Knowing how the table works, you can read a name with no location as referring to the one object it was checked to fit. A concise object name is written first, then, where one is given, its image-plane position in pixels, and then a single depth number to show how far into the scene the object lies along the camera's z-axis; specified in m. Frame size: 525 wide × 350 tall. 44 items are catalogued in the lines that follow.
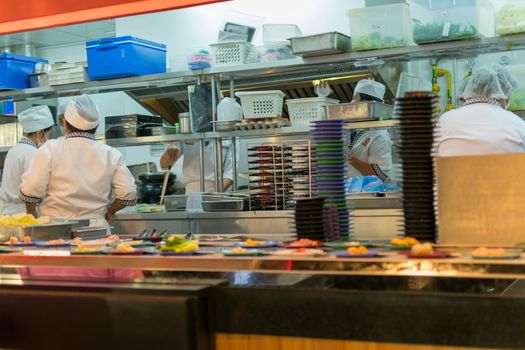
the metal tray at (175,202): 5.50
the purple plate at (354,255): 1.90
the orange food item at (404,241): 2.03
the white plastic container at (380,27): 5.16
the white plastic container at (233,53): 5.75
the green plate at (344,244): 2.09
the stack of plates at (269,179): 4.55
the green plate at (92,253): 2.29
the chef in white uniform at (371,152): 6.34
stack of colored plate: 2.41
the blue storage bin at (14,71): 6.80
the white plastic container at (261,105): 5.45
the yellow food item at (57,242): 2.67
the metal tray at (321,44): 5.19
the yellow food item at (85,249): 2.30
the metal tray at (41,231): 3.33
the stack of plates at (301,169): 4.29
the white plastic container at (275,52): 5.70
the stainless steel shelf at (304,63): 4.93
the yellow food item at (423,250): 1.86
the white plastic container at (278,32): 5.84
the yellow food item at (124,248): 2.23
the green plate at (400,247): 1.99
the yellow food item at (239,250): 2.07
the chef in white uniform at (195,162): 6.35
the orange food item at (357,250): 1.93
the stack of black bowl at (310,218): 2.29
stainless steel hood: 6.04
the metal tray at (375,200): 4.64
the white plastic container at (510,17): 4.72
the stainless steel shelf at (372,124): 5.11
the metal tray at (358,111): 5.08
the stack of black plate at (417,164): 2.16
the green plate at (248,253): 2.04
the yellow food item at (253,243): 2.27
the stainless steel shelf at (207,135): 5.42
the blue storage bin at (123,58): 6.12
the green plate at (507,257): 1.76
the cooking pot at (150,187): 6.76
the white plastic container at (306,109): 5.39
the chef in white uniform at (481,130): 4.13
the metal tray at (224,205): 5.00
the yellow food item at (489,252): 1.81
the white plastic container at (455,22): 4.88
